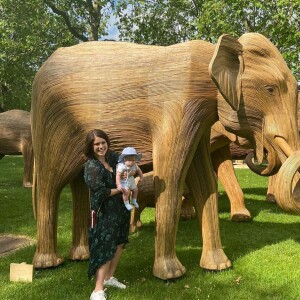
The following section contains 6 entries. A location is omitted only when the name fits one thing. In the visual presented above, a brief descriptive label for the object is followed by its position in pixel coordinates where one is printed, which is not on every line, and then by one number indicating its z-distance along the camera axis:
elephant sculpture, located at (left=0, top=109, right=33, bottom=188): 9.60
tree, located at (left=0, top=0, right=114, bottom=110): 19.56
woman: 3.11
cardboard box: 3.61
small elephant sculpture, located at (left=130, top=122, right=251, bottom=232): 5.16
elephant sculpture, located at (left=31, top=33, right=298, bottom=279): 3.43
